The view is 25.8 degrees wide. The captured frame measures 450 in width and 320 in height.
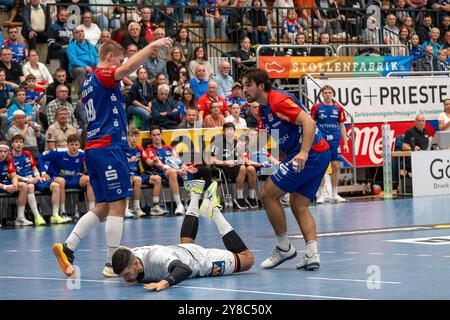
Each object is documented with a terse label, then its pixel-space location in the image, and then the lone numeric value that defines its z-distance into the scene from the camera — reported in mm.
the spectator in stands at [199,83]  21383
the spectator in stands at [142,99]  19672
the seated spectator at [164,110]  19562
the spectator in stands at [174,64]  21516
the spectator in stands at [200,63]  21770
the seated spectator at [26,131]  17688
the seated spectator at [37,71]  19359
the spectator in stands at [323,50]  23781
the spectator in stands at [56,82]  19000
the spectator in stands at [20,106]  18188
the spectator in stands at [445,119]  22328
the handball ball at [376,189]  21875
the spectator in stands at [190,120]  19953
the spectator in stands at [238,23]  24062
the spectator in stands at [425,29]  27244
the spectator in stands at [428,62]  25141
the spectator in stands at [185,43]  22125
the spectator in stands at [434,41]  26859
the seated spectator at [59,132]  18047
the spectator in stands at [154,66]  20922
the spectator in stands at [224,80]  21891
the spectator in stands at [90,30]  20922
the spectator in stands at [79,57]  20094
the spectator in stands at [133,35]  20828
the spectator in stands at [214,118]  20203
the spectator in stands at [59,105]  18562
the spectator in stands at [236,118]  20500
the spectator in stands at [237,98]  21484
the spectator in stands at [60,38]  20562
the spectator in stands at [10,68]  19312
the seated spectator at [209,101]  20609
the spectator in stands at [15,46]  19641
